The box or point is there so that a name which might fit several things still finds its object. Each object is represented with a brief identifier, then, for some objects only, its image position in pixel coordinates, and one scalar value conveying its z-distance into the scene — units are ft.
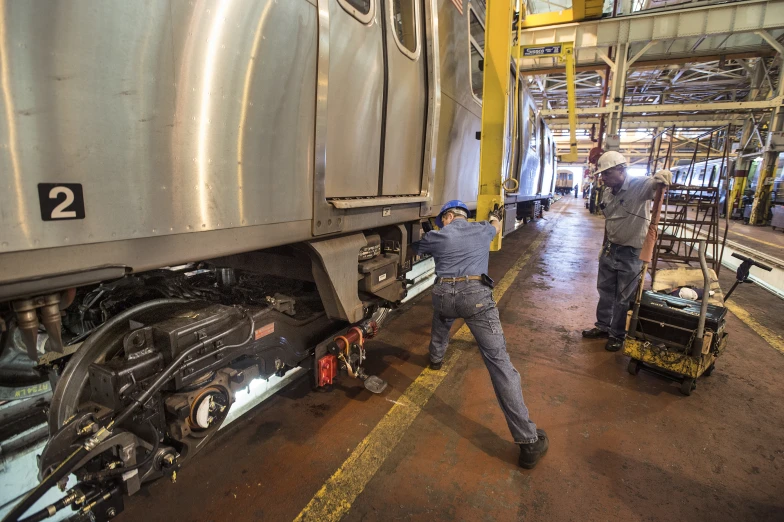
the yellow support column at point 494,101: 11.51
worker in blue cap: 7.91
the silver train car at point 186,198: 3.42
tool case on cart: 10.52
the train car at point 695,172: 57.62
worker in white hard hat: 12.50
